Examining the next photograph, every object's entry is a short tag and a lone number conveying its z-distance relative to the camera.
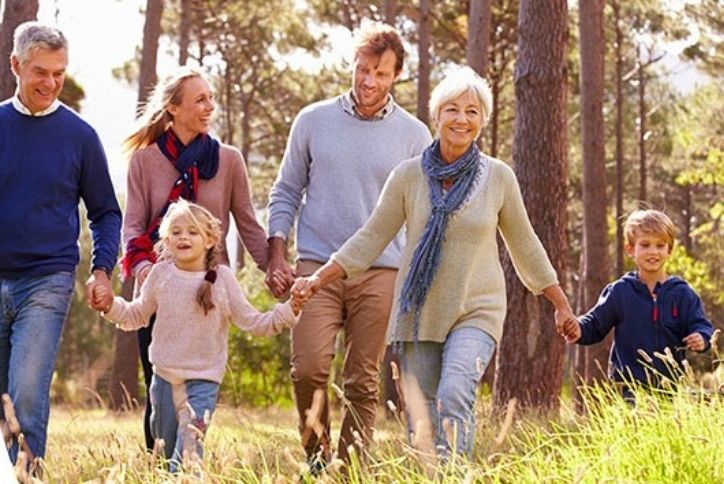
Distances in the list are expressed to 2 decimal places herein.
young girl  5.92
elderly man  5.88
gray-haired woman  5.65
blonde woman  6.41
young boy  6.81
